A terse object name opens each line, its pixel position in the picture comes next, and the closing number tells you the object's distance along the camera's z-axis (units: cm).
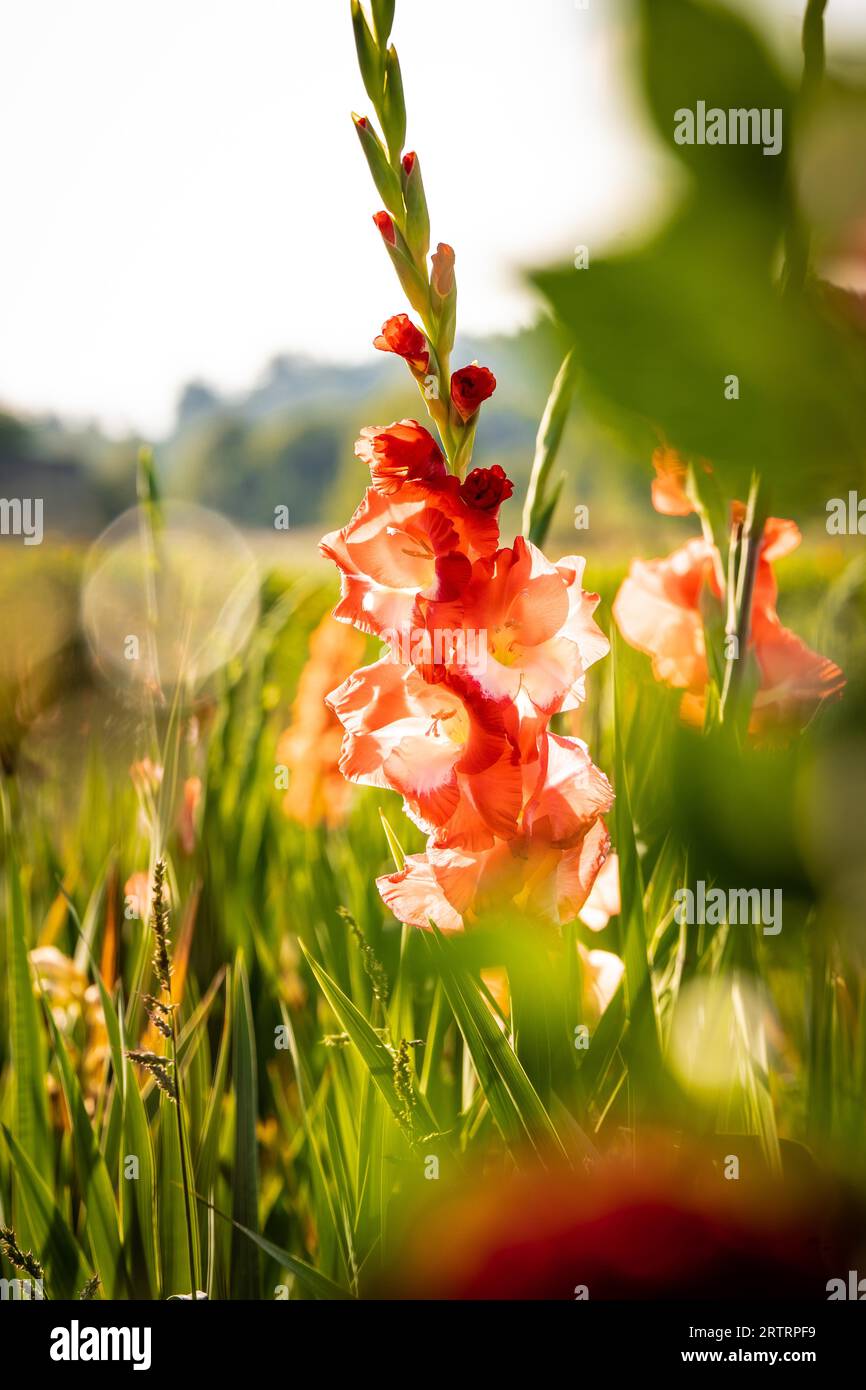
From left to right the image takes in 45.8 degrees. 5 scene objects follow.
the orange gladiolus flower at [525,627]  44
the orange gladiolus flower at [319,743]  110
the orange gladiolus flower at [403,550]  43
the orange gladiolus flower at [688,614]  57
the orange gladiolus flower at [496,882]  46
